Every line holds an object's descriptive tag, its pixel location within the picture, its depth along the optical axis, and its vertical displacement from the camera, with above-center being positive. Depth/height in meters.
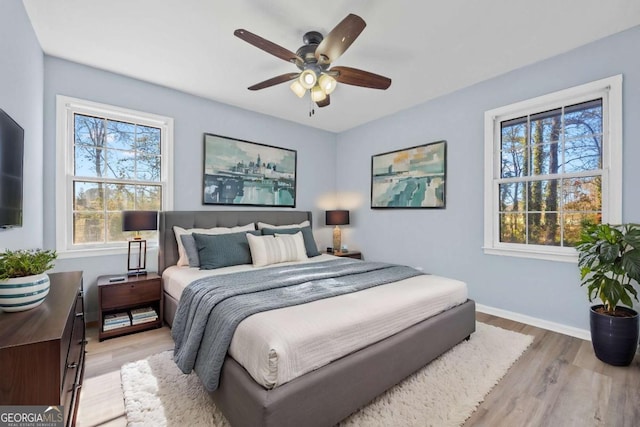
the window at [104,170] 2.85 +0.45
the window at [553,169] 2.53 +0.44
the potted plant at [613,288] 2.11 -0.58
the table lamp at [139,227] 2.82 -0.17
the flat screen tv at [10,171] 1.54 +0.23
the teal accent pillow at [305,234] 3.61 -0.31
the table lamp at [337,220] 4.64 -0.14
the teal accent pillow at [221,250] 2.97 -0.42
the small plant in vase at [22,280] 1.19 -0.30
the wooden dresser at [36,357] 0.93 -0.50
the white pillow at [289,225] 3.83 -0.20
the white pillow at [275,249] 3.16 -0.44
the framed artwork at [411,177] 3.73 +0.50
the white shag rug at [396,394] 1.64 -1.19
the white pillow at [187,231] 3.11 -0.24
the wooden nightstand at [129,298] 2.62 -0.85
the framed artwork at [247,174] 3.77 +0.55
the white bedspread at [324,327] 1.39 -0.67
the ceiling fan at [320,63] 1.91 +1.17
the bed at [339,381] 1.33 -0.93
